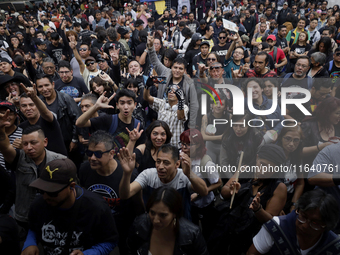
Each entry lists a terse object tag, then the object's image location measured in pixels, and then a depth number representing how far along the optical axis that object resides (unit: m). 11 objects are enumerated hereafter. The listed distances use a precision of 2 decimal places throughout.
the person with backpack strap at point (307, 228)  1.89
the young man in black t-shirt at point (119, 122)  3.52
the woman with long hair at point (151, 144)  3.23
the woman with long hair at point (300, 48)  7.05
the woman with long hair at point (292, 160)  2.98
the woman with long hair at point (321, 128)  3.28
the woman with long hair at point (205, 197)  2.88
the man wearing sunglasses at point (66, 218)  2.14
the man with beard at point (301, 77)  4.75
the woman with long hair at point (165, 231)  2.16
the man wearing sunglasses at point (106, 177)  2.70
